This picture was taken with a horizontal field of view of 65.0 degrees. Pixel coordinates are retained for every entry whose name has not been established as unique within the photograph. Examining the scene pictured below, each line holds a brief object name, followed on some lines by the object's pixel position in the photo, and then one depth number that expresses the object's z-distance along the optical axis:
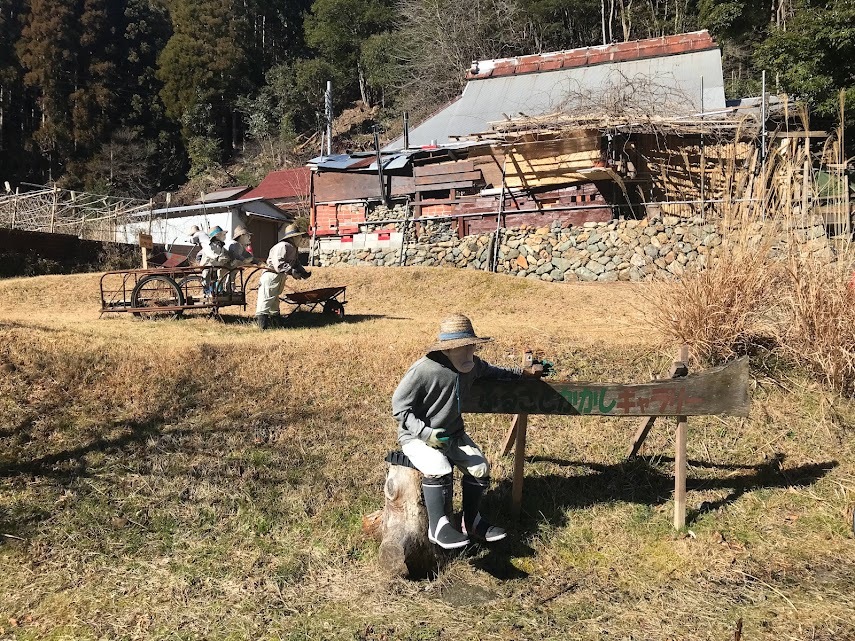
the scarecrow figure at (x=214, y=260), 9.28
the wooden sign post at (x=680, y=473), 4.14
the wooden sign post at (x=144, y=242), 10.84
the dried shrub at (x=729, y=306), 5.48
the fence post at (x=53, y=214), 18.98
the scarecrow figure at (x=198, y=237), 9.80
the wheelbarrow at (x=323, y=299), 8.82
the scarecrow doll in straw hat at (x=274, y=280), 8.44
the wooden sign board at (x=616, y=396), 4.14
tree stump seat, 3.62
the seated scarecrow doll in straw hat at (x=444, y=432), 3.54
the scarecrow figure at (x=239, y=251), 9.43
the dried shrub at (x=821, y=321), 5.16
